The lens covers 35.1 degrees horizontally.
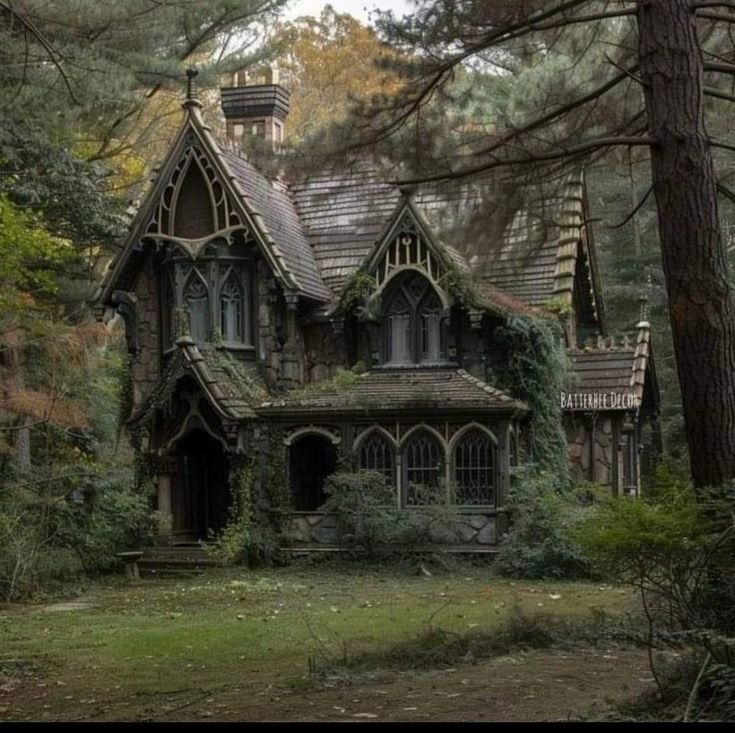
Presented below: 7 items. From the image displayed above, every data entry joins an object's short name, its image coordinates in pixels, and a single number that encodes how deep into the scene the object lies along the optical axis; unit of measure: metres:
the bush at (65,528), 15.45
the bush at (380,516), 18.03
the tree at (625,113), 8.77
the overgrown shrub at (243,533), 18.72
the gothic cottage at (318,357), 18.92
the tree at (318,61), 32.69
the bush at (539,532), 16.62
